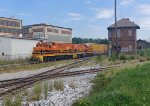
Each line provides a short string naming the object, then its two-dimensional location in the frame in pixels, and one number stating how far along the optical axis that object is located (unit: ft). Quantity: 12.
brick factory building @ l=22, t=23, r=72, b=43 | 160.18
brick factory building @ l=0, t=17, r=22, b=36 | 159.42
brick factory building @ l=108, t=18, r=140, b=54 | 101.60
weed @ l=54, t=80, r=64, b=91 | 25.19
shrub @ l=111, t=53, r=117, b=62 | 62.74
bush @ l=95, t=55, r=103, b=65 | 55.35
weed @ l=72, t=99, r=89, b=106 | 16.31
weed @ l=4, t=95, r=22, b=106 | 17.54
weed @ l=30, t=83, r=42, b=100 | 20.96
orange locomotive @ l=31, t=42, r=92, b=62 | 64.27
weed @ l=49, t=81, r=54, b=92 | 24.20
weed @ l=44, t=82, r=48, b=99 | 21.94
